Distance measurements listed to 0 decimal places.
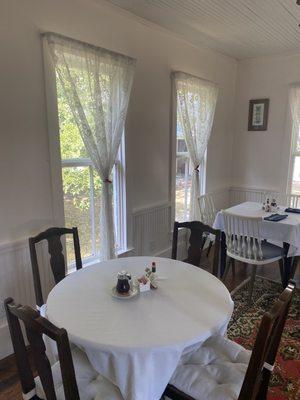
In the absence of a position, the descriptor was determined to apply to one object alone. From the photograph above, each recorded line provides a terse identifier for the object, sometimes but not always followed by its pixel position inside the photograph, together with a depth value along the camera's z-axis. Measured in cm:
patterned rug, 181
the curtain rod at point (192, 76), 312
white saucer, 144
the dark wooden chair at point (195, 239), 211
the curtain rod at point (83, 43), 197
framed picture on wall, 408
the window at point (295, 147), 375
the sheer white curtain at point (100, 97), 209
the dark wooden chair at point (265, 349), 99
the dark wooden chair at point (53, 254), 184
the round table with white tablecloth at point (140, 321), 112
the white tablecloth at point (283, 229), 267
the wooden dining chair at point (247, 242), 259
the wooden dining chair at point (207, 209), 347
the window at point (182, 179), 356
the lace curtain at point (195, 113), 326
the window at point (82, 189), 231
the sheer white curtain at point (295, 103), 374
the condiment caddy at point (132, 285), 146
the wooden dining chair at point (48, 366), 93
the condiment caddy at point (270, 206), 315
